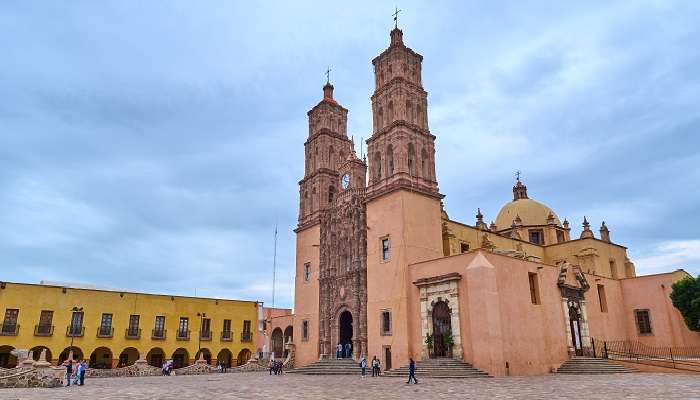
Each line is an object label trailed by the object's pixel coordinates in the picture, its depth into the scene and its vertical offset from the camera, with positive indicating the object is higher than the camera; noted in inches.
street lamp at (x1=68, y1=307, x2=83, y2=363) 1374.4 +64.0
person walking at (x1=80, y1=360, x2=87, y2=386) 887.9 -47.8
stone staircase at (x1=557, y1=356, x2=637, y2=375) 982.4 -52.6
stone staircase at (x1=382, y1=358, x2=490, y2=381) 898.7 -50.9
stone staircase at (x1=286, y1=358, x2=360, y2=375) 1155.4 -58.8
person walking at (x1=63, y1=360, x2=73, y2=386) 886.0 -45.9
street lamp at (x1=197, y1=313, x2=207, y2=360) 1600.6 +37.7
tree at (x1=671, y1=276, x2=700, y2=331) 1170.6 +92.9
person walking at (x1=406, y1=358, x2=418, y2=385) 784.3 -45.1
